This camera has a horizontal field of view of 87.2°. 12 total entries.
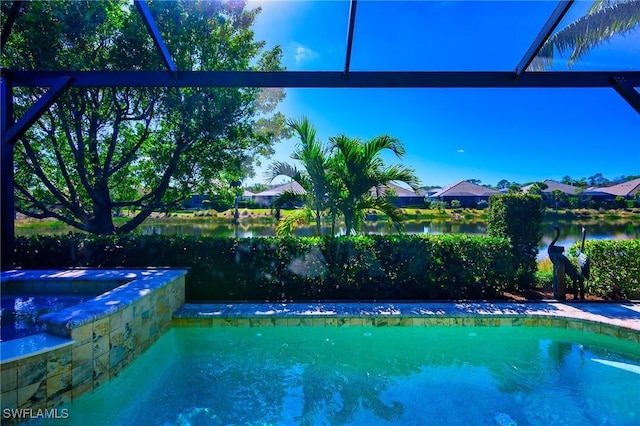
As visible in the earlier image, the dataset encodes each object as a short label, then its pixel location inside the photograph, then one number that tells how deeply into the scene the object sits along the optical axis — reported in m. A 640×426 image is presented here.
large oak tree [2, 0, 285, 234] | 6.33
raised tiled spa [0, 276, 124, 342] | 4.23
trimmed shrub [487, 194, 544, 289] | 6.06
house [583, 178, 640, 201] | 35.15
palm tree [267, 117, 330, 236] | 6.22
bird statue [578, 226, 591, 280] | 5.39
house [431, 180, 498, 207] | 38.66
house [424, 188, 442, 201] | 44.53
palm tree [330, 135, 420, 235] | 6.20
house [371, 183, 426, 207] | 35.41
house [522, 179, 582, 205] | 35.45
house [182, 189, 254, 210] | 29.92
